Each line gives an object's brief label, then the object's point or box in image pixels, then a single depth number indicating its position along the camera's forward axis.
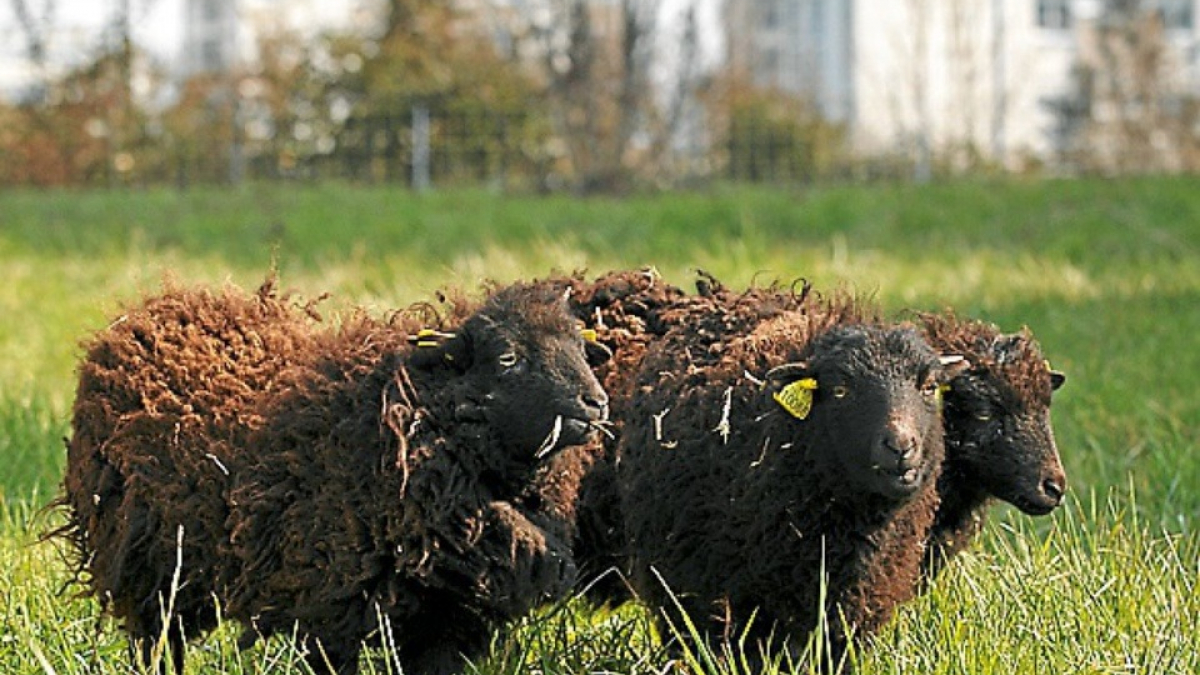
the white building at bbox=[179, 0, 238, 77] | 94.82
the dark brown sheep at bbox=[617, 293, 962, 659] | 8.98
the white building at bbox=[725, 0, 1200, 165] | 70.19
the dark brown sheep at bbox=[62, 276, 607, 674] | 8.91
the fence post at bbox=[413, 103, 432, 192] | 49.87
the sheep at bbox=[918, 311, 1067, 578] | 9.91
